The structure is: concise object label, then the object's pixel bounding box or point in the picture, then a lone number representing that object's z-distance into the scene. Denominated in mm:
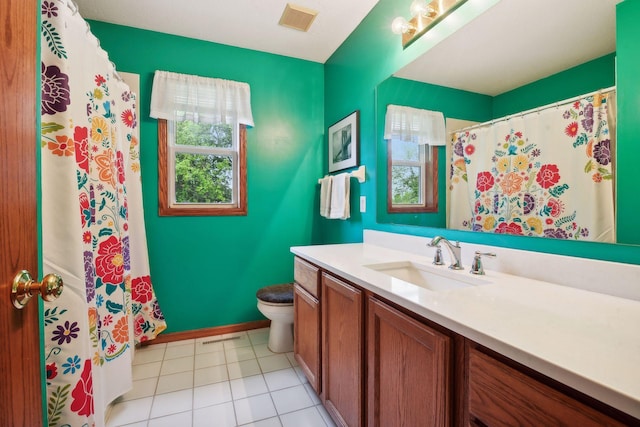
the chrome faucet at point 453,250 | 1226
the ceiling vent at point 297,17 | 1955
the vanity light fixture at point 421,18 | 1379
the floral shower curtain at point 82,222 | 1031
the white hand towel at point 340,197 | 2148
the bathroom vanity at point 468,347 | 503
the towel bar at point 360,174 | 2021
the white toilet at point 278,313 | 2025
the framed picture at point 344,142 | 2137
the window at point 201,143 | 2238
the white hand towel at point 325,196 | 2363
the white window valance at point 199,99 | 2193
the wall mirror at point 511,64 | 899
